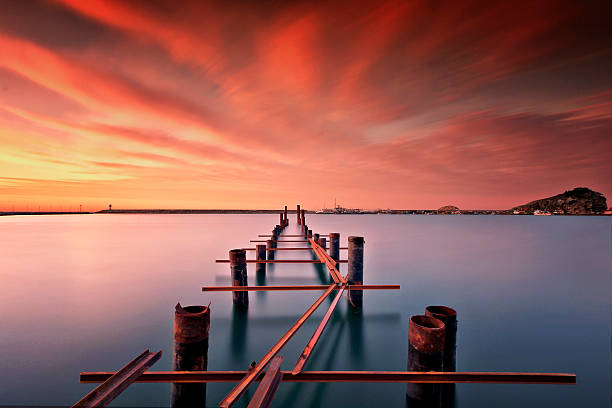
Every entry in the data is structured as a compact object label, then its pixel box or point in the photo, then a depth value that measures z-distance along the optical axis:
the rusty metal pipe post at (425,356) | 3.43
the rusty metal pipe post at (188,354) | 3.57
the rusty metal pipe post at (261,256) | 13.77
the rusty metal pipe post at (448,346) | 4.07
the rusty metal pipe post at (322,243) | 17.12
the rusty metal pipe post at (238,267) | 8.47
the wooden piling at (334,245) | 14.18
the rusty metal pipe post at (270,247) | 17.20
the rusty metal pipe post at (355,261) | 8.53
